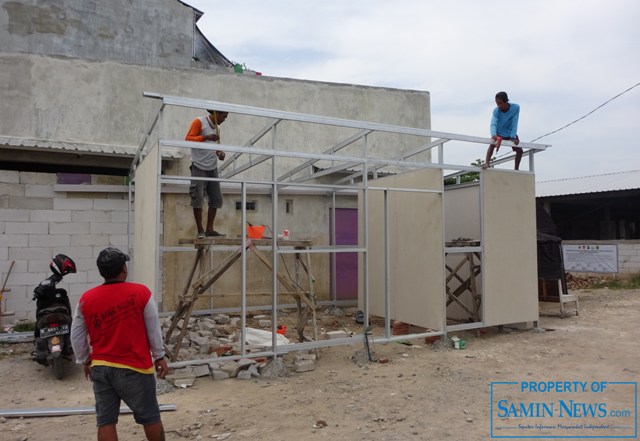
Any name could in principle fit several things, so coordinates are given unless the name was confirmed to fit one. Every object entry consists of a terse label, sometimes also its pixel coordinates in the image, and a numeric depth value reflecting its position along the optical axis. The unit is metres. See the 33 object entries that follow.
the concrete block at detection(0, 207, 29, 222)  7.48
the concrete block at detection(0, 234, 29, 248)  7.47
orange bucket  5.91
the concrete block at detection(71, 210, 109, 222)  7.94
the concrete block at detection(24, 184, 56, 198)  7.63
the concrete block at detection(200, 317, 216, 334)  7.49
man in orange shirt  5.43
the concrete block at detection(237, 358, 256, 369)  5.38
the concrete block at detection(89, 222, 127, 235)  8.04
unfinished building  5.48
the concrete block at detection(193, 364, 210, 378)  5.22
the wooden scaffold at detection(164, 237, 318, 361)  5.36
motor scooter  5.29
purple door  10.13
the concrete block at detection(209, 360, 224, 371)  5.29
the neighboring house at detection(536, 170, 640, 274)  15.38
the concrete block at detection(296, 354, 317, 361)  5.76
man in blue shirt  6.82
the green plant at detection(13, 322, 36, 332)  7.34
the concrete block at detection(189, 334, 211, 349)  6.24
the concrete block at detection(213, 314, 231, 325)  8.46
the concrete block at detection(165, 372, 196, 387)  4.94
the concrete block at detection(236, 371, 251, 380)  5.25
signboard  14.09
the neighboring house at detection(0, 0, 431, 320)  7.64
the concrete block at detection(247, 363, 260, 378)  5.32
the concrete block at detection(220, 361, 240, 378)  5.29
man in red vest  2.82
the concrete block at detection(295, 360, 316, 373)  5.50
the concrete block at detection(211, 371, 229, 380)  5.20
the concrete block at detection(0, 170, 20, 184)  7.48
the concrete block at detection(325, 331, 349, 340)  6.55
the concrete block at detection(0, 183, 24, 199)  7.48
